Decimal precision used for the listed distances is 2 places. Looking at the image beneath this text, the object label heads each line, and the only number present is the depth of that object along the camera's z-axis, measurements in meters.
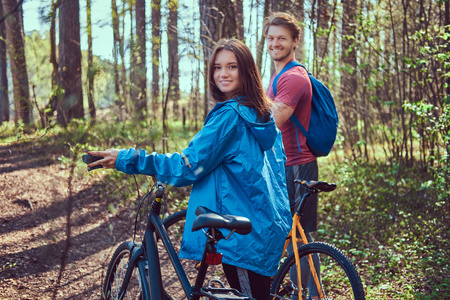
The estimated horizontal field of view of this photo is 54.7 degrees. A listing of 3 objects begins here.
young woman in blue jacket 2.10
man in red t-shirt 3.00
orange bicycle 2.91
